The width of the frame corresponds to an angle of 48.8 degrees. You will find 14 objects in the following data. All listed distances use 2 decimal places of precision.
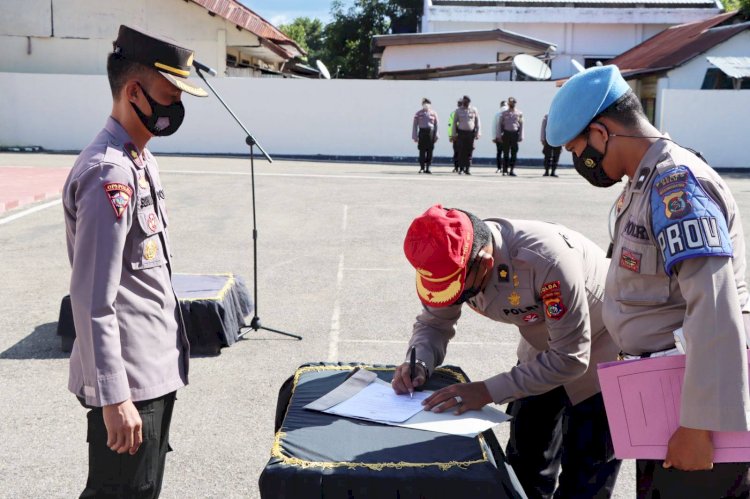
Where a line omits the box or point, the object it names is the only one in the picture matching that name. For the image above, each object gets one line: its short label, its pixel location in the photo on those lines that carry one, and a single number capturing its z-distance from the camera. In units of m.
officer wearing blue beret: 2.15
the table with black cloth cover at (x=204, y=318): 5.90
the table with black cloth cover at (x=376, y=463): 2.27
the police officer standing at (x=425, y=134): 21.58
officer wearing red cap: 2.71
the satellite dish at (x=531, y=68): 24.77
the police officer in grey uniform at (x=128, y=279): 2.45
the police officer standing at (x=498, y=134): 21.55
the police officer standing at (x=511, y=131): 20.98
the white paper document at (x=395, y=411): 2.61
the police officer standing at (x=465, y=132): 21.55
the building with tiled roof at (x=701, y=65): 26.34
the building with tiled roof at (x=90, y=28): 27.70
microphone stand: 6.45
